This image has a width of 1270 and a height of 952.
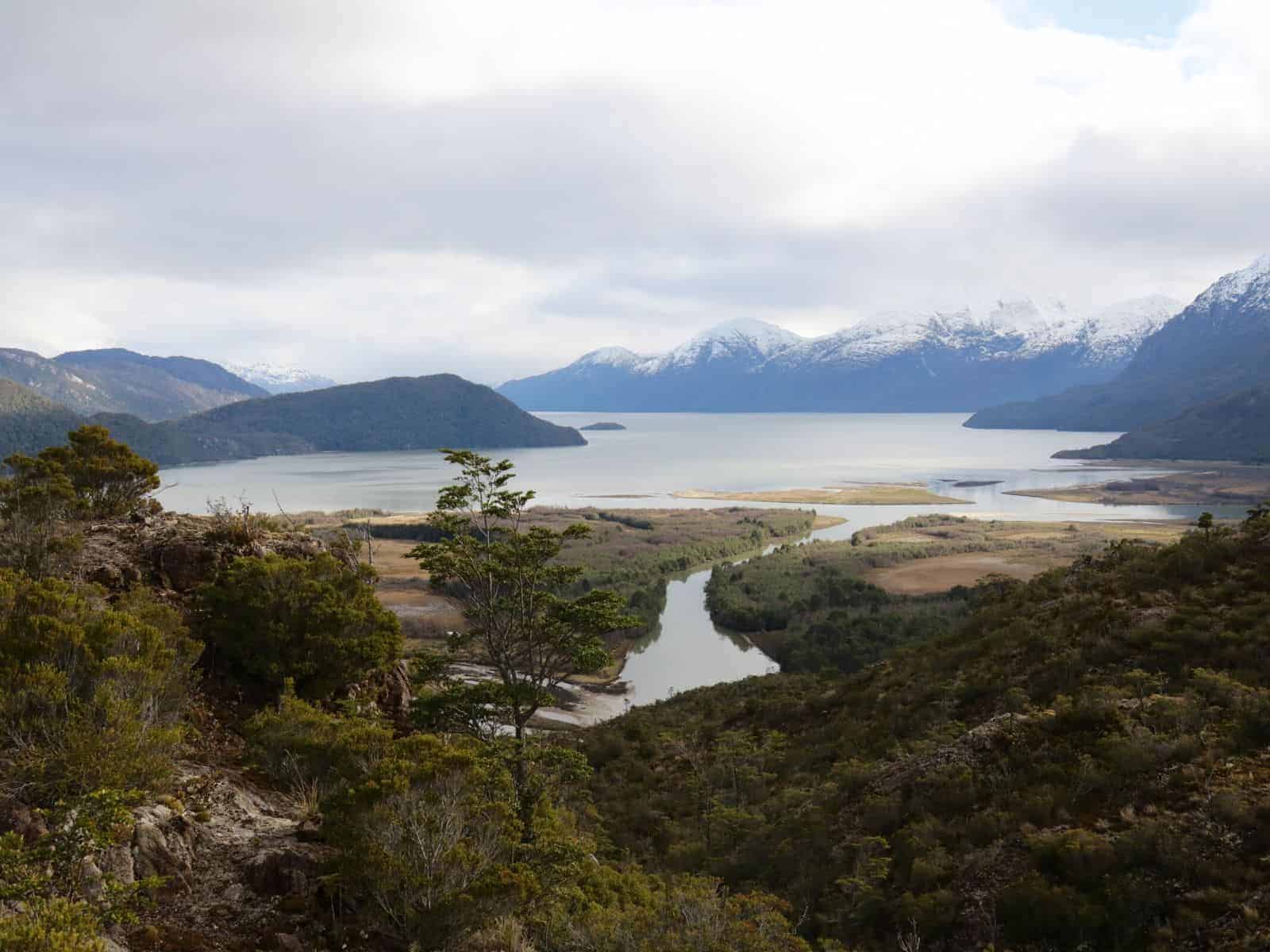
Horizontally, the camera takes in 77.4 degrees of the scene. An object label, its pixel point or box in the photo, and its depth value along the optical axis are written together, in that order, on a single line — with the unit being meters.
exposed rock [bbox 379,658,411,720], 14.91
